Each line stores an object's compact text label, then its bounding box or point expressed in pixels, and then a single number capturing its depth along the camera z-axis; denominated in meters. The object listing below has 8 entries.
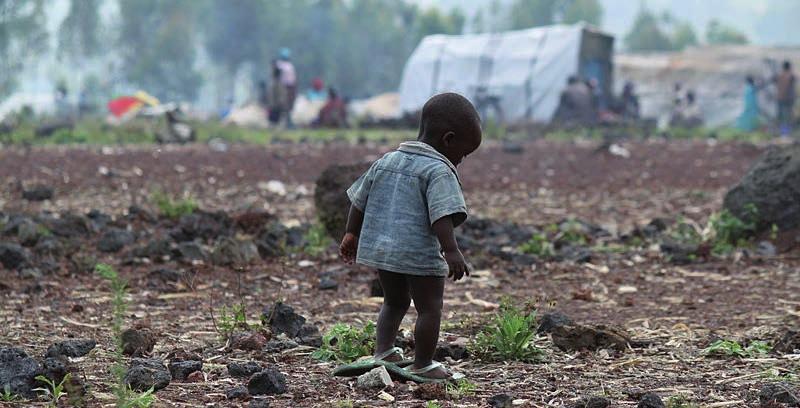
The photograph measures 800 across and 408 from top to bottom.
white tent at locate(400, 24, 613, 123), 79.44
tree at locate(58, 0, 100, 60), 165.75
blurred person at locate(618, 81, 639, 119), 74.66
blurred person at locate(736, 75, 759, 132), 69.50
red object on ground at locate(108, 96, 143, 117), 74.06
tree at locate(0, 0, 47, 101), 144.50
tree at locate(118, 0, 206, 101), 159.62
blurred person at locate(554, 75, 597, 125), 64.37
